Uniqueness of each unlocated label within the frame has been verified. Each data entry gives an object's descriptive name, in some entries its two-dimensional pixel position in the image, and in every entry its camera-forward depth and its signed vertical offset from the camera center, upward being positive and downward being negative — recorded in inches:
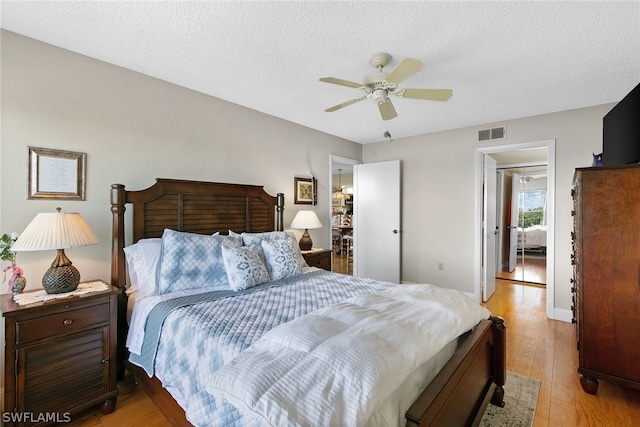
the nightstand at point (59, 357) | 63.2 -35.0
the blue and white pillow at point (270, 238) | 105.1 -9.9
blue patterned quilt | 51.0 -23.9
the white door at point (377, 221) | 181.5 -5.0
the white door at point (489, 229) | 161.2 -8.5
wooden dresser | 76.8 -16.4
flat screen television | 80.0 +25.3
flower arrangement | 69.3 -11.5
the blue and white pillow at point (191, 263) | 84.6 -15.6
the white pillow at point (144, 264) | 85.5 -16.2
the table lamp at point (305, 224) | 143.6 -5.8
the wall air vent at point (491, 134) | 152.4 +43.0
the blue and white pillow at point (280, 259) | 99.7 -16.6
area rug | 73.3 -52.0
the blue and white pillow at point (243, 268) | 87.6 -17.5
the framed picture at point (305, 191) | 157.4 +12.0
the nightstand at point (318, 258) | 139.0 -22.4
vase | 71.9 -18.7
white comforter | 35.4 -22.0
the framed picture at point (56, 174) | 80.2 +10.4
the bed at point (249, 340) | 44.5 -22.9
